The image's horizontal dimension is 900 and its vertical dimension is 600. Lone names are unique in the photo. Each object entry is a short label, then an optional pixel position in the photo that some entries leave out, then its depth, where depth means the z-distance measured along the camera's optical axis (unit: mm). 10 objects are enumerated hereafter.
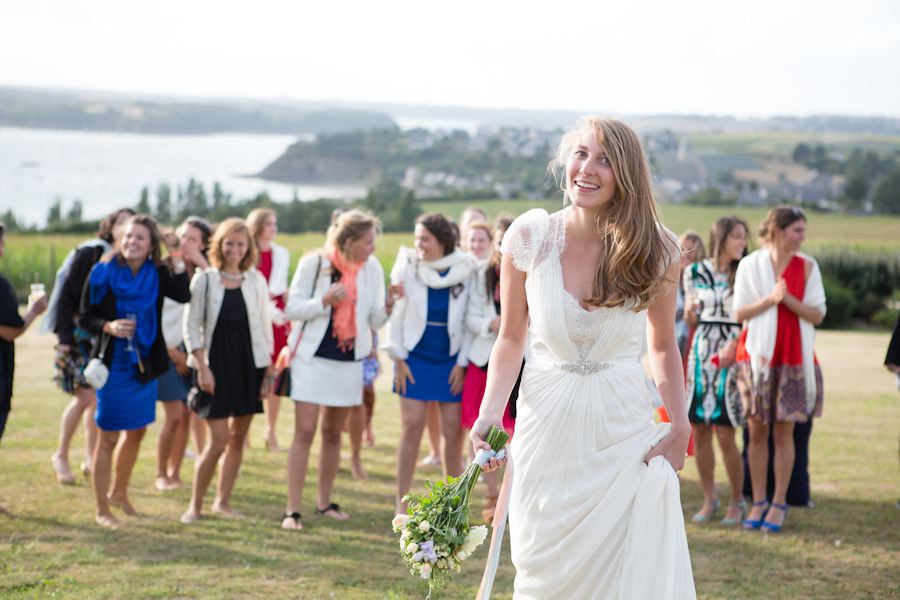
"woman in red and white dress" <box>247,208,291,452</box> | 7715
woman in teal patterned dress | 5914
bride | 2619
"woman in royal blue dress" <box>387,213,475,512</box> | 5766
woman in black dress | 5559
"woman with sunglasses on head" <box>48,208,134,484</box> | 5598
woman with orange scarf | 5574
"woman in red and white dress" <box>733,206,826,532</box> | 5613
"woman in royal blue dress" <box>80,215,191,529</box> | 5336
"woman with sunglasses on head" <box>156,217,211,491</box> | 6395
